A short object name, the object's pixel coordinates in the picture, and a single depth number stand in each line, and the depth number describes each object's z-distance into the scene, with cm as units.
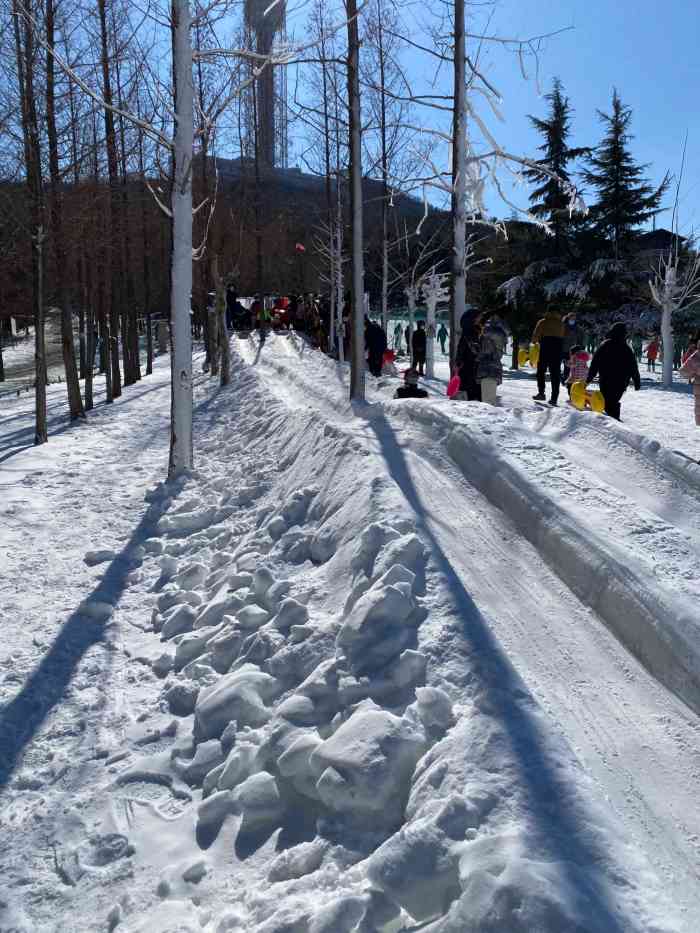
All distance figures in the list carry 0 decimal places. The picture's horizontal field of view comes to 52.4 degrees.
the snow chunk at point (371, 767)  266
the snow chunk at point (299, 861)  255
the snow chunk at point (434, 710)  292
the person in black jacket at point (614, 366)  977
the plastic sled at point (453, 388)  1078
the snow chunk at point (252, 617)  434
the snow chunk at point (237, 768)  312
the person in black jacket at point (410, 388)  1077
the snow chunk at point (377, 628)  342
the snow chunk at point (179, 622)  475
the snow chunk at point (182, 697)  386
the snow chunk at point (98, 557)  623
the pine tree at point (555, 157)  3019
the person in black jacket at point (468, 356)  1007
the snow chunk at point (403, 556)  407
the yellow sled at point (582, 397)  1174
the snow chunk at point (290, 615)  416
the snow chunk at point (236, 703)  348
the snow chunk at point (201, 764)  332
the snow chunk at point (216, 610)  469
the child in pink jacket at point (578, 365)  1207
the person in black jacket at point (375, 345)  1584
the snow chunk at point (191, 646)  433
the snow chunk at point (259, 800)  286
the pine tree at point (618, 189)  2884
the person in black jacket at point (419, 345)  2120
